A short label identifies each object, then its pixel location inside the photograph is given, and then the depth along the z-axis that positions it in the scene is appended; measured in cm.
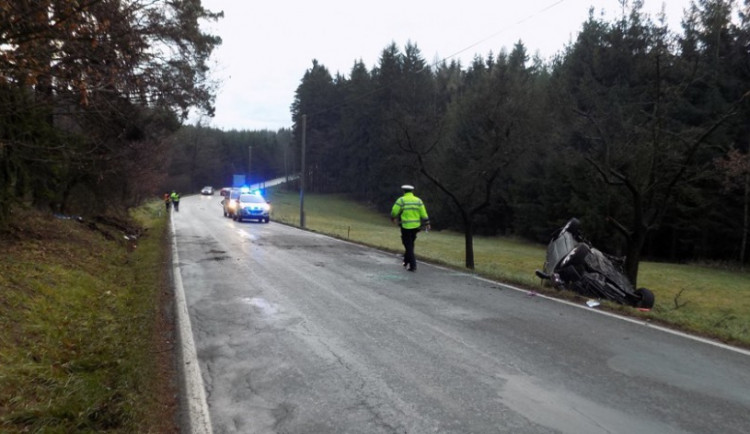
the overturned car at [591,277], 904
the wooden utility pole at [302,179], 2793
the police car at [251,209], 2919
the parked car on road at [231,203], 3221
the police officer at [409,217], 1120
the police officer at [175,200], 4019
